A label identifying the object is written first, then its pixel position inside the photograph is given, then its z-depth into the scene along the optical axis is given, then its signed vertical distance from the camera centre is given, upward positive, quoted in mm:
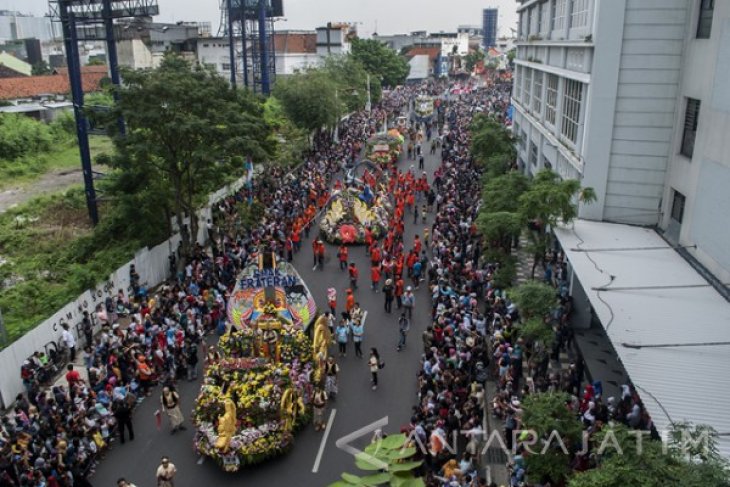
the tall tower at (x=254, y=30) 45469 +1330
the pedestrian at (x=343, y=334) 17594 -7542
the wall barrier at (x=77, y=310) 15719 -7399
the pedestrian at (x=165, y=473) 11992 -7583
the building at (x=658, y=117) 15372 -1873
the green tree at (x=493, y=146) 30562 -4698
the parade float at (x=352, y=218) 27469 -7012
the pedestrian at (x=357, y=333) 17562 -7470
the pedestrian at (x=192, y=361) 16750 -7812
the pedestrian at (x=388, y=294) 20453 -7531
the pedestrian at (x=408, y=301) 19998 -7569
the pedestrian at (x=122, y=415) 14031 -7692
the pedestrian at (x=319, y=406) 14320 -7669
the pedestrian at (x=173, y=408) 13977 -7606
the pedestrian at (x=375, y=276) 22233 -7574
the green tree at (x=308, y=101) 44125 -3508
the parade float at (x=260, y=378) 12953 -6874
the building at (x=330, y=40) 86812 +978
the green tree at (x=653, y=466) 7152 -4677
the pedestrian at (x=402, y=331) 18156 -7719
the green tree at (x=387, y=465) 4990 -3267
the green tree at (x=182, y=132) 22172 -2880
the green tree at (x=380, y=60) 84000 -1647
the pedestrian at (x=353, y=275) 22608 -7726
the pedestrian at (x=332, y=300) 19672 -7396
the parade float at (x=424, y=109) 65062 -5988
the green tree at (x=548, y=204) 17500 -4143
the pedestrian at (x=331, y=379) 15602 -7691
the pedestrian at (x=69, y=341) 17672 -7705
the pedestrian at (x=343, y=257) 24453 -7649
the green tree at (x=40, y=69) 81562 -2577
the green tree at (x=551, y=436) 10539 -6156
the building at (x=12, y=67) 70625 -2176
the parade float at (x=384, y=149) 42219 -6529
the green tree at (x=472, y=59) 124625 -2219
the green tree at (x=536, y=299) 14828 -5579
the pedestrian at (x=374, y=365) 15977 -7569
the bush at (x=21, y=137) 42062 -5734
